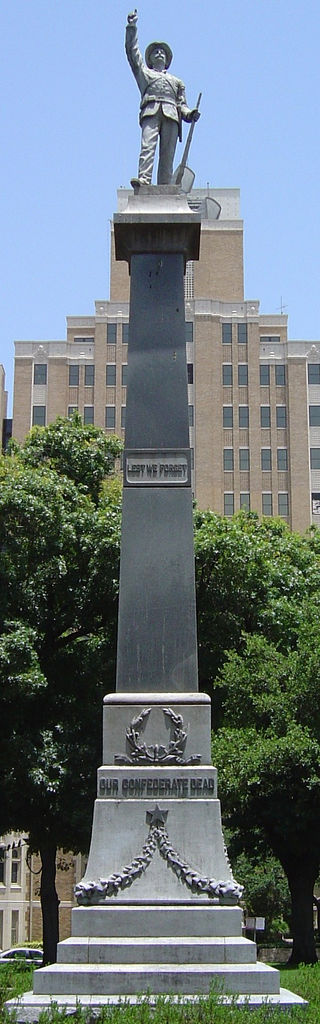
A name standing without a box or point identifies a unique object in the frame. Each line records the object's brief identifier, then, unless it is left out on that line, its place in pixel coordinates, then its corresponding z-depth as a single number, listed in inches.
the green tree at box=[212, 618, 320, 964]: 896.3
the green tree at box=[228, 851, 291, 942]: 2047.2
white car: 1625.5
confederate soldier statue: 544.2
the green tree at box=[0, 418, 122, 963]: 878.4
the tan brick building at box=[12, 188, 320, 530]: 3366.1
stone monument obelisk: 406.3
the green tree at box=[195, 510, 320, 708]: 948.0
